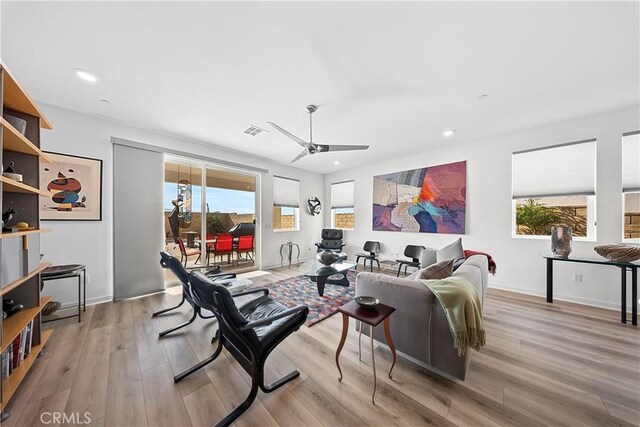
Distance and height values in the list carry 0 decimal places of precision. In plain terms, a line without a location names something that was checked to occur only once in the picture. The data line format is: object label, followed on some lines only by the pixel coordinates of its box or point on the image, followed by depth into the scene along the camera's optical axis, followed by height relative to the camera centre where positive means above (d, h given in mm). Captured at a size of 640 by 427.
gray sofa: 1700 -926
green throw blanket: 1586 -768
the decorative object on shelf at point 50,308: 2592 -1166
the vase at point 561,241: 3070 -399
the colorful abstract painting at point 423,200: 4379 +287
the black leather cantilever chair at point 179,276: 2258 -682
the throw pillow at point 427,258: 3928 -834
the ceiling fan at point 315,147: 2918 +918
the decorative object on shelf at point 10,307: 1736 -781
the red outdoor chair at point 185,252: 4314 -813
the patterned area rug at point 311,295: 2979 -1371
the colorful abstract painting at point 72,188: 2910 +328
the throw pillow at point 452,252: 3416 -638
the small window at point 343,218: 6391 -186
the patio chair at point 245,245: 5105 -782
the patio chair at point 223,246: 4781 -758
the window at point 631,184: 2922 +396
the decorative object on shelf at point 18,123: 1621 +677
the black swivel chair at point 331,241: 5883 -794
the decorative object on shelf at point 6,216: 1713 -39
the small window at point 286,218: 5922 -174
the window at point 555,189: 3258 +381
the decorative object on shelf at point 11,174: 1551 +270
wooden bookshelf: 1527 +11
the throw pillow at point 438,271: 2139 -587
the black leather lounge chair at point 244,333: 1416 -871
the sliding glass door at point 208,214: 4184 -46
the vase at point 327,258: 3824 -815
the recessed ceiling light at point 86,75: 2244 +1446
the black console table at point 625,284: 2588 -885
